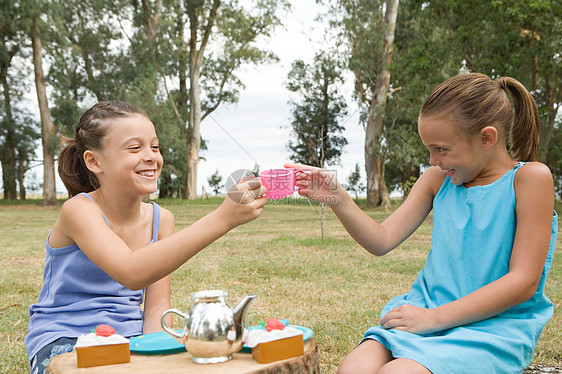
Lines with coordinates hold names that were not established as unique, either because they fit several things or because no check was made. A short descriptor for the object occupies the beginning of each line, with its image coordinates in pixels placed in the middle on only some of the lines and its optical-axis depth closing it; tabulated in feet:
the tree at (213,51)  79.92
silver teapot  4.98
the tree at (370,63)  65.00
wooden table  5.04
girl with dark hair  6.66
